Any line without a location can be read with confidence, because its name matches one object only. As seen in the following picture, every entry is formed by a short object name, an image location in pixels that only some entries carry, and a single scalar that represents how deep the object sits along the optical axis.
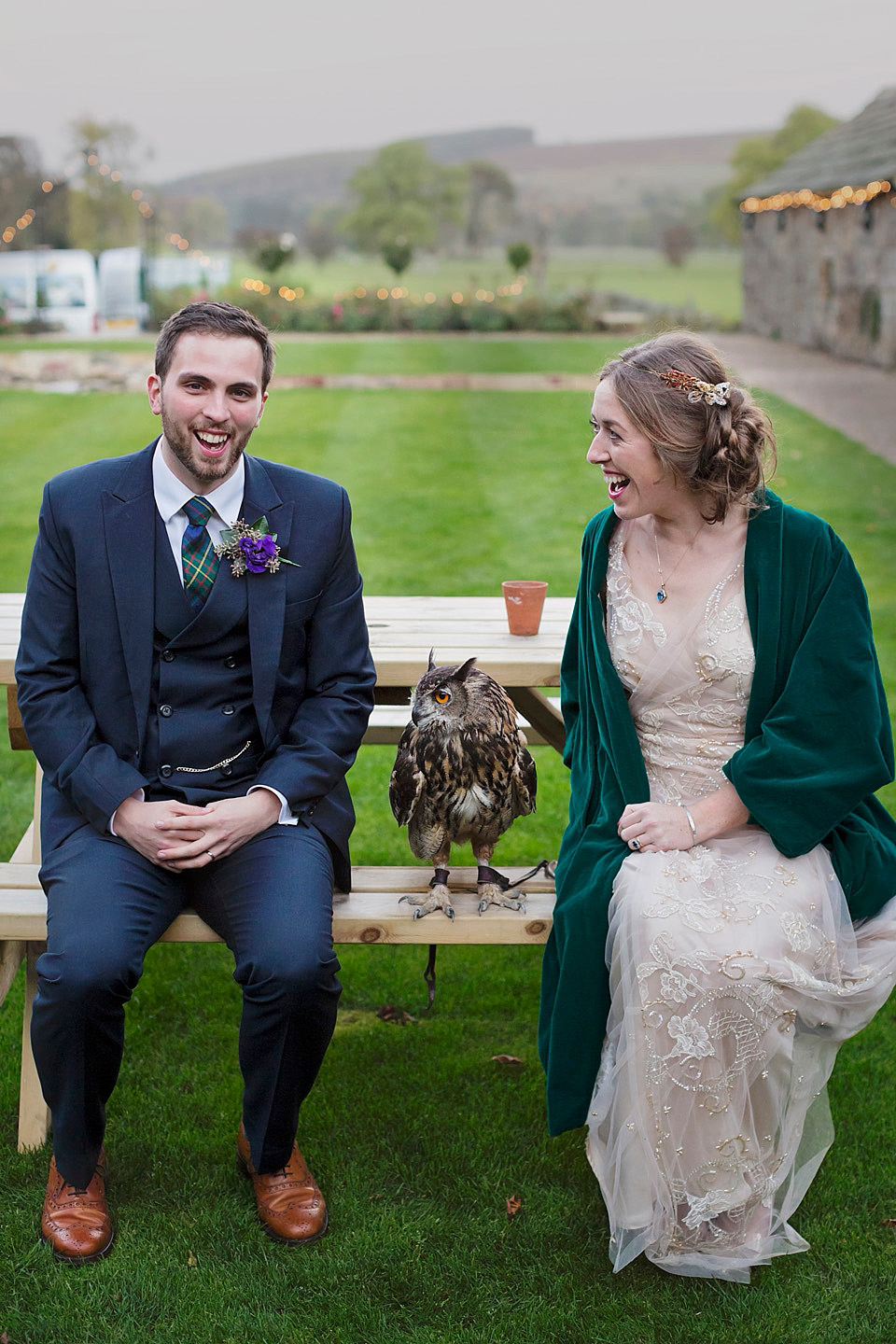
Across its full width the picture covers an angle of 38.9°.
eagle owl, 3.01
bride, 2.62
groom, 2.70
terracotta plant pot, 3.72
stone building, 20.42
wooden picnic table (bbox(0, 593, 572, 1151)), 3.00
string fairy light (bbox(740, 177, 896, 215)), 19.67
